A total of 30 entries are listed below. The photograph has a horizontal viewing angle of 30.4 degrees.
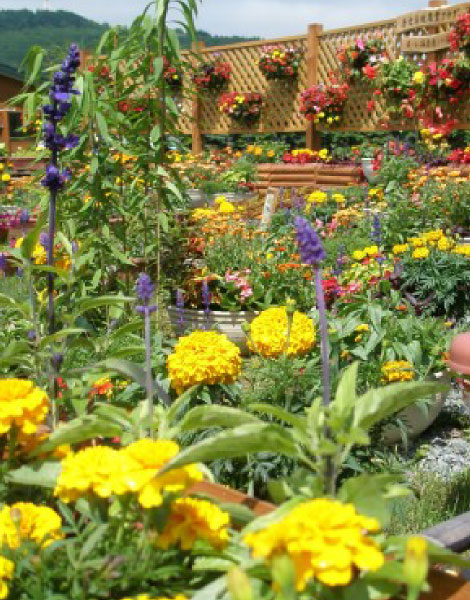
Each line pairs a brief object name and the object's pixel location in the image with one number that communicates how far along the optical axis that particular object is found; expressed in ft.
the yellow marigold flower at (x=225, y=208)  21.16
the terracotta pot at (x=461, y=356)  8.17
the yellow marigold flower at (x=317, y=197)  25.21
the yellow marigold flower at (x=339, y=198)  25.34
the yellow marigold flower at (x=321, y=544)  2.64
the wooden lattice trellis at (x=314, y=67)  33.55
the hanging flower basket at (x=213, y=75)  43.65
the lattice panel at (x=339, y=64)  36.01
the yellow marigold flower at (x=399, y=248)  16.19
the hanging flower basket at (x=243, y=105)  41.96
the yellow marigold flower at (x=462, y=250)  16.30
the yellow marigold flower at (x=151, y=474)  3.20
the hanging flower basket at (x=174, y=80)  40.90
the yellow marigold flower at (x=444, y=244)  16.72
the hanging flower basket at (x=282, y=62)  39.88
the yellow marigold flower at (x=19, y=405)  3.77
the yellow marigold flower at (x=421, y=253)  15.71
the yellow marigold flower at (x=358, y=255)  16.18
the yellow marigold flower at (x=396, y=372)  10.36
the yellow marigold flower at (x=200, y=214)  18.20
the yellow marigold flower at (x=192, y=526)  3.34
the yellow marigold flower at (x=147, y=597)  2.94
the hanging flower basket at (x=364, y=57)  35.32
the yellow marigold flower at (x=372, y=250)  14.91
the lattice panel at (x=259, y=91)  41.01
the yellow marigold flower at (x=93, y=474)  3.30
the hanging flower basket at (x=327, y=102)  37.22
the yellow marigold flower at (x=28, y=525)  3.42
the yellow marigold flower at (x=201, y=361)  8.09
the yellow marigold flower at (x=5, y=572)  3.05
